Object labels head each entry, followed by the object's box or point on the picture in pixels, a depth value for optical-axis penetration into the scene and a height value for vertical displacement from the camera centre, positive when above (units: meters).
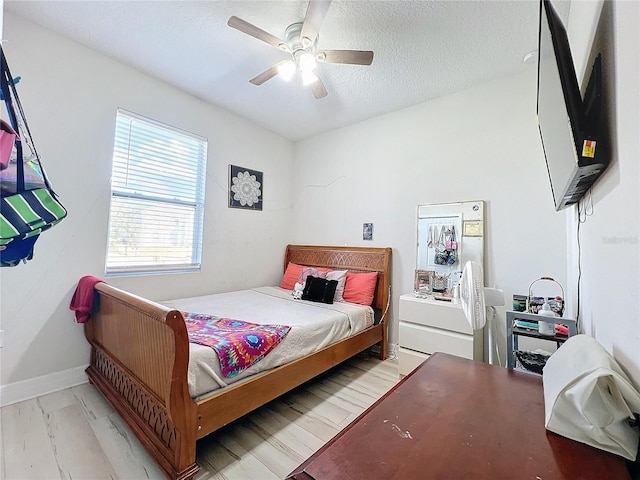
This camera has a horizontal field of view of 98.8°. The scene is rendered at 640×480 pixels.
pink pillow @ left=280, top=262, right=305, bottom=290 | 3.67 -0.36
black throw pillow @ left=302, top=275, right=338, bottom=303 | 2.98 -0.44
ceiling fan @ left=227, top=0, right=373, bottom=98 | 1.67 +1.40
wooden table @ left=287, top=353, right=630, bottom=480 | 0.59 -0.46
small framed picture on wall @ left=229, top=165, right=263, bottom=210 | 3.49 +0.79
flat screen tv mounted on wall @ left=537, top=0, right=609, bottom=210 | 0.83 +0.49
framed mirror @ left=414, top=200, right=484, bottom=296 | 2.63 +0.14
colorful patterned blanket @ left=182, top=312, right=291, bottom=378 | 1.62 -0.59
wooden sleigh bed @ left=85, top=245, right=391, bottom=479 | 1.35 -0.85
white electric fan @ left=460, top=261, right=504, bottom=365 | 1.60 -0.24
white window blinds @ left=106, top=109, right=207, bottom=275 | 2.60 +0.48
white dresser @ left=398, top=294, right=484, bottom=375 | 2.26 -0.68
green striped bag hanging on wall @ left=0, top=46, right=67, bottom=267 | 0.75 +0.11
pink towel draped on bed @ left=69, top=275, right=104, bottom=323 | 2.19 -0.47
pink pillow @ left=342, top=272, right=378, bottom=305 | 3.05 -0.41
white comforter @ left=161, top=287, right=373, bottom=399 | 1.53 -0.59
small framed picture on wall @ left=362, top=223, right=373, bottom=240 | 3.40 +0.27
